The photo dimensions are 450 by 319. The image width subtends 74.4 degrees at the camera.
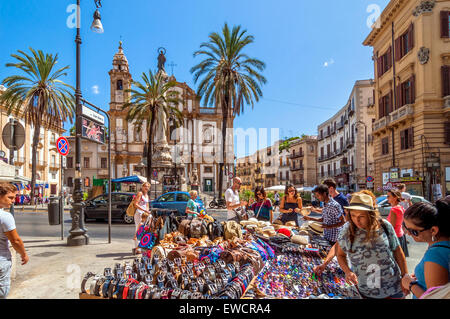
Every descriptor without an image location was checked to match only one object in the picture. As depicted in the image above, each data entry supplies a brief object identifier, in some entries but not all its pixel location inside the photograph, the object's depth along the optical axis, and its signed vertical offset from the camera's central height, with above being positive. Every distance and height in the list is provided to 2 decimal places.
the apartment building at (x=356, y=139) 39.09 +4.57
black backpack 5.35 -1.05
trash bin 10.17 -1.28
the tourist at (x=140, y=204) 7.11 -0.74
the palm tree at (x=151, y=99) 25.22 +6.44
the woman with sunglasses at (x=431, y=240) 1.89 -0.48
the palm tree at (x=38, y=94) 25.62 +7.27
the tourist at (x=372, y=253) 2.52 -0.71
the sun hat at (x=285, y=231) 5.11 -1.03
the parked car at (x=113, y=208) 14.85 -1.70
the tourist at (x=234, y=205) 6.77 -0.74
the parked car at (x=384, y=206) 14.19 -1.72
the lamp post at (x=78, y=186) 8.20 -0.33
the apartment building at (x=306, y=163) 63.84 +2.01
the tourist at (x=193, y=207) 6.84 -0.81
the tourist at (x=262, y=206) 6.80 -0.81
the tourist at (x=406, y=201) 7.34 -0.75
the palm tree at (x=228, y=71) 22.28 +7.76
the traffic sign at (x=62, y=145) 9.04 +0.91
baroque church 52.84 +5.94
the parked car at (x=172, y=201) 14.57 -1.38
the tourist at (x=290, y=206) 6.40 -0.75
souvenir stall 2.87 -1.11
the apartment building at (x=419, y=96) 20.94 +5.66
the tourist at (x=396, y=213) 5.23 -0.75
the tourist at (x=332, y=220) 4.35 -0.71
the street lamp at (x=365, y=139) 36.22 +3.18
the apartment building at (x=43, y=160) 37.58 +2.18
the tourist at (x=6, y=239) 3.03 -0.68
